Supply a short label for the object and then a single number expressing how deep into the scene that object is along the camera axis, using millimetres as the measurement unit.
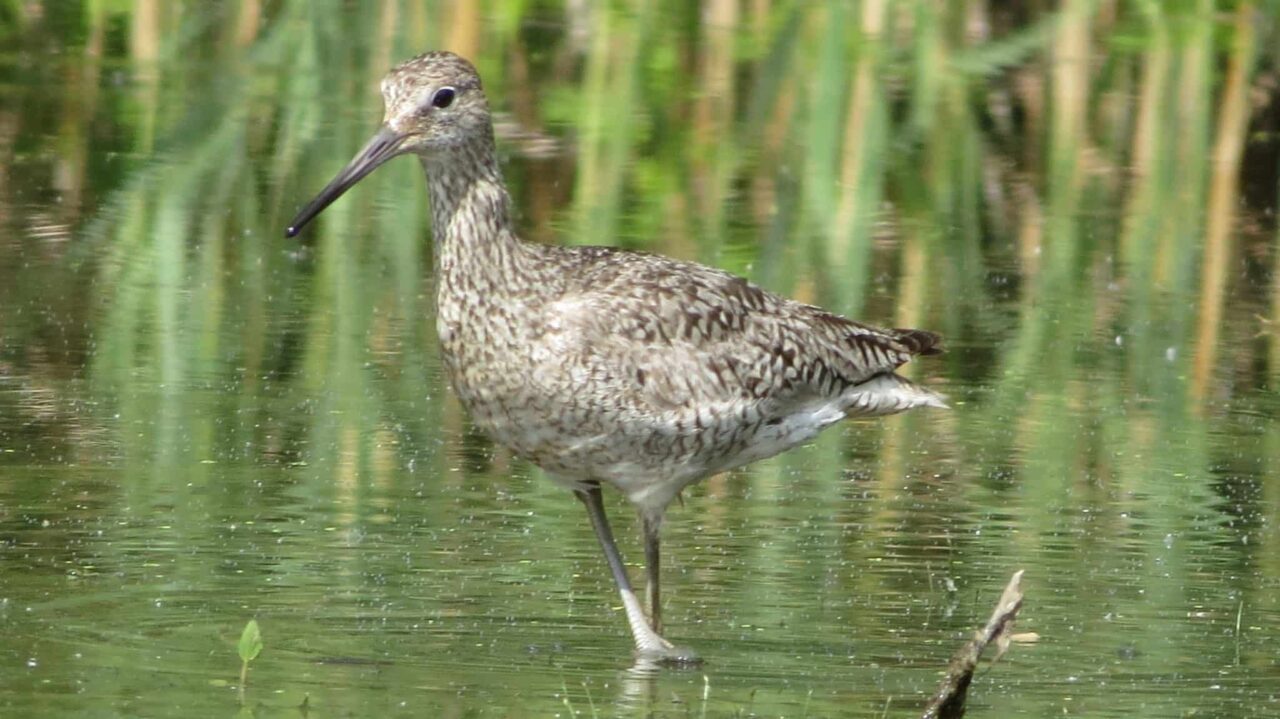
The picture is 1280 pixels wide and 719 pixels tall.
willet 14109
